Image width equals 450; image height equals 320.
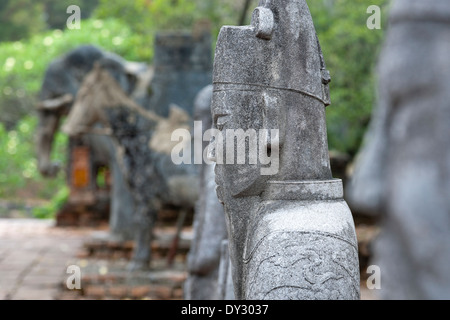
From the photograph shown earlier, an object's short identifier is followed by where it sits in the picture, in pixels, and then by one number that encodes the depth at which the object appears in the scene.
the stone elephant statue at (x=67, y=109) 8.36
